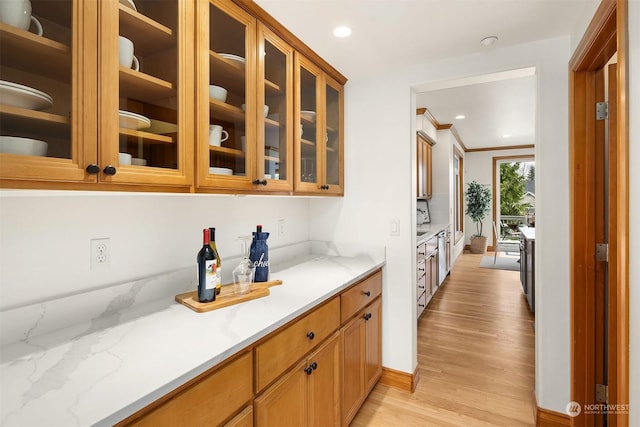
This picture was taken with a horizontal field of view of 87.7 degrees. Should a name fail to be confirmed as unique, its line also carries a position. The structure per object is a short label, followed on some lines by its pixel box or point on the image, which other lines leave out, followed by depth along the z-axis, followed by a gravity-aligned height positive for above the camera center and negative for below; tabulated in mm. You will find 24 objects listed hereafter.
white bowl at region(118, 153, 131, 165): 1038 +173
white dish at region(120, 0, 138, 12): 1060 +678
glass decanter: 1529 -297
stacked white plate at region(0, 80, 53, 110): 812 +298
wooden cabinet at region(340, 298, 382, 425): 1833 -878
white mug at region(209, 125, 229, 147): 1364 +331
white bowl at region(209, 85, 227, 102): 1368 +508
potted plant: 7625 +144
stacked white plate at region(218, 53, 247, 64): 1437 +693
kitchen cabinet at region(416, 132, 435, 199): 4547 +720
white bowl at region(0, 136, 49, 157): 808 +171
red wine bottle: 1374 -245
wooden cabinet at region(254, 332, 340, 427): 1229 -758
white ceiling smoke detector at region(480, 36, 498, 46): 1871 +981
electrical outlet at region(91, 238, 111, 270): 1288 -153
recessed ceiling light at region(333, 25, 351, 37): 1773 +986
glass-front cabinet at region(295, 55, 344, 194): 1975 +540
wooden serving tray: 1345 -368
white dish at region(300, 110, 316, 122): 2002 +605
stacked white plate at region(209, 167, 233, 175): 1362 +180
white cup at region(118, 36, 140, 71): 1044 +511
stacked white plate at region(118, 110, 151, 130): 1047 +305
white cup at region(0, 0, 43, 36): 814 +501
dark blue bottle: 1764 -226
